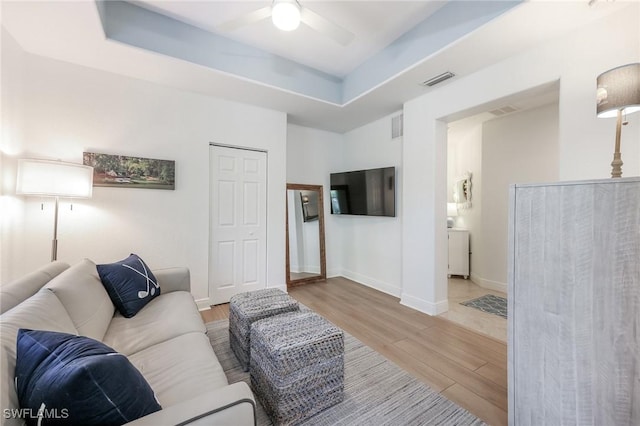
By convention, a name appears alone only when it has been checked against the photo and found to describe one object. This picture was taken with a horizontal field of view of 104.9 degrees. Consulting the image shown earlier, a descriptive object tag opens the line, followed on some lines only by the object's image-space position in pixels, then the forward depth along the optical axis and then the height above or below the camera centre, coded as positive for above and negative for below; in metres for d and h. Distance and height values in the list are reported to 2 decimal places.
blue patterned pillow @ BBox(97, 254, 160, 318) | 1.81 -0.57
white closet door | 3.27 -0.14
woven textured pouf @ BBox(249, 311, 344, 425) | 1.41 -0.94
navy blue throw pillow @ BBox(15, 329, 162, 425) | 0.69 -0.52
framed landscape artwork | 2.52 +0.44
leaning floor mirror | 4.21 -0.39
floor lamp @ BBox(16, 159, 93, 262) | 1.92 +0.26
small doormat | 3.08 -1.22
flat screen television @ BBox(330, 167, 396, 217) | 3.69 +0.33
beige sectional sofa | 0.82 -0.68
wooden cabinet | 1.01 -0.42
